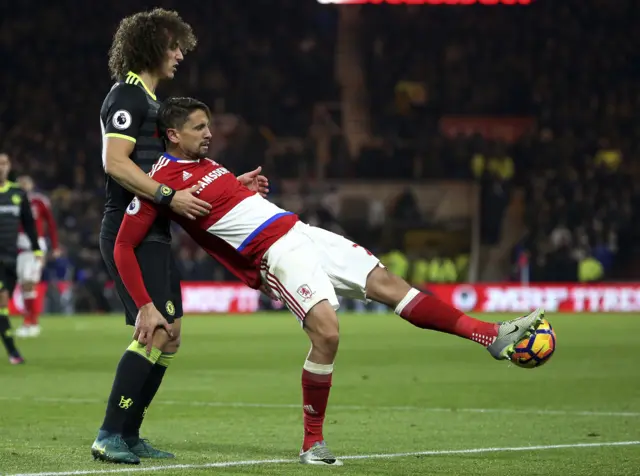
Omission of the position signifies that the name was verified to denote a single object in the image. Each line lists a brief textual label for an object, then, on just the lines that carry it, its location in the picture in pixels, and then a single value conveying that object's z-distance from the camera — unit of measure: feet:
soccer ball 38.81
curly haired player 40.52
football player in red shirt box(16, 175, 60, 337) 121.60
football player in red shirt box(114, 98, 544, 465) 40.34
